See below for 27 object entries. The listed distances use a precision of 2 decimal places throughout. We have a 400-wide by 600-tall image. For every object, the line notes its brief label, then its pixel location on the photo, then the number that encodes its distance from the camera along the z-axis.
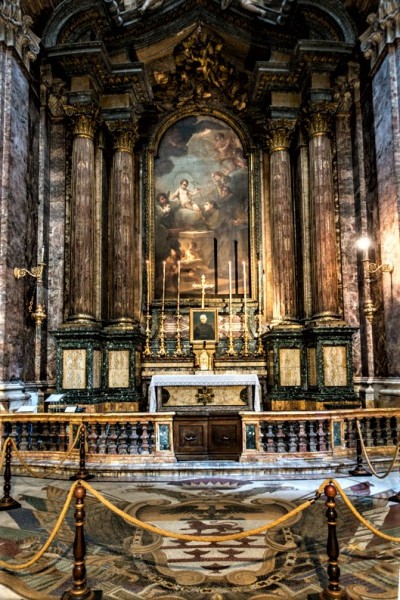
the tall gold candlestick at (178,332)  12.16
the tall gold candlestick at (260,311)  12.31
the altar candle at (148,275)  12.91
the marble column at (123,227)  12.16
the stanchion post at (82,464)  7.46
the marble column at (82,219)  11.48
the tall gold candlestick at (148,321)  12.09
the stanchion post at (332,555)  3.70
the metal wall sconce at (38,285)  10.41
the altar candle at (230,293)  11.70
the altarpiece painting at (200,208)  13.10
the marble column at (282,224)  12.13
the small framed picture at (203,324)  11.88
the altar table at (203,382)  10.26
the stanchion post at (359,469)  7.49
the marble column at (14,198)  9.91
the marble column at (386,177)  10.41
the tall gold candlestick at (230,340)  12.09
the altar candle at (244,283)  12.43
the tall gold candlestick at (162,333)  12.09
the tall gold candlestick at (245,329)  12.16
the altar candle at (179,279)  12.83
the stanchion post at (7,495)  6.07
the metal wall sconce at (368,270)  10.64
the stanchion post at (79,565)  3.74
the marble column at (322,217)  11.54
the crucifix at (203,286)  12.24
